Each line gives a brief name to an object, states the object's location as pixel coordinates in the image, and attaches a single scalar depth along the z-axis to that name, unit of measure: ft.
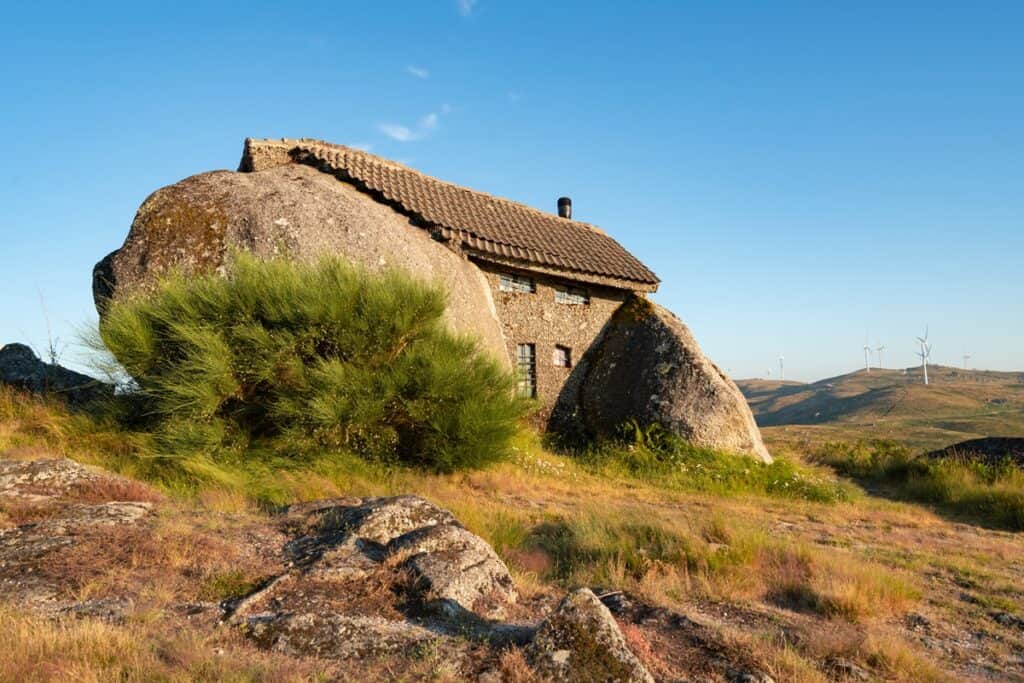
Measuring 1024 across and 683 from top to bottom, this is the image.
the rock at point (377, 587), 11.85
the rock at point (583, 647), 10.30
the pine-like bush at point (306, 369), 27.50
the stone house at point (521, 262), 43.16
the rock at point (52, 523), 12.94
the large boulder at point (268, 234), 33.71
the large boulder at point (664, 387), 42.24
